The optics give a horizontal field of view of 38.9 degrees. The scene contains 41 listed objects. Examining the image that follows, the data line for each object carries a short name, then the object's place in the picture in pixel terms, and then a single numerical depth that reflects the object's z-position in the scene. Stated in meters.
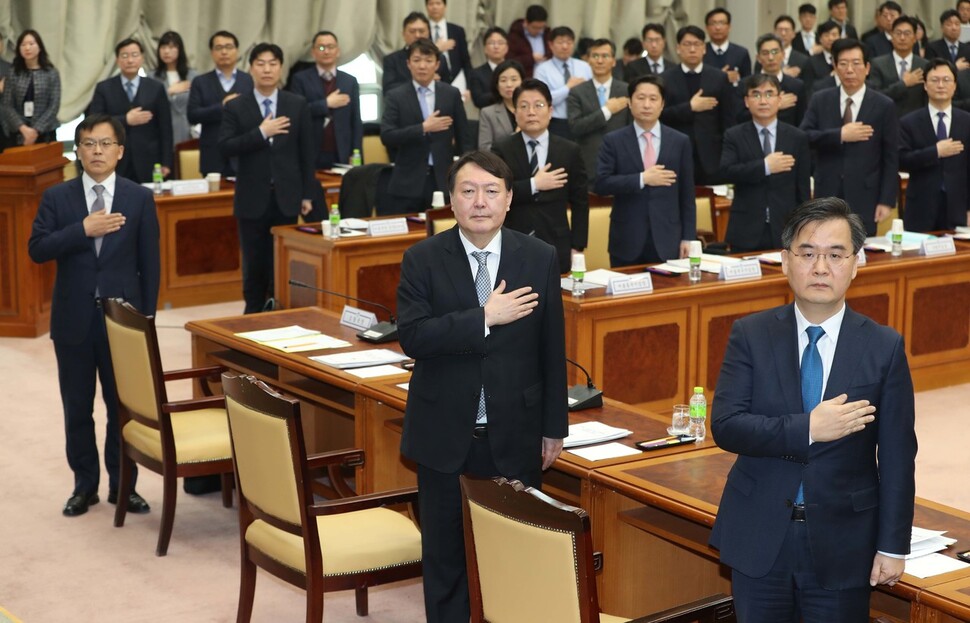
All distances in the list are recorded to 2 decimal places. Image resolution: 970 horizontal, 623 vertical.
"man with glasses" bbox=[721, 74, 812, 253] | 6.84
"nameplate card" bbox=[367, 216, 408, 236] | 7.11
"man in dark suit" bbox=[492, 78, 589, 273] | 6.39
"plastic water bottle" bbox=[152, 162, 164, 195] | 8.36
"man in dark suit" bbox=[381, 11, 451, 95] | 10.19
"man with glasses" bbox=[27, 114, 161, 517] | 4.93
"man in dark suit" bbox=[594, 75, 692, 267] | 6.57
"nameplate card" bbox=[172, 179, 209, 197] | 8.34
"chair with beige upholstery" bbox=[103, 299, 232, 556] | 4.59
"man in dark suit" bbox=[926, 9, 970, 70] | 12.59
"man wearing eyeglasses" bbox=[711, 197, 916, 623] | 2.73
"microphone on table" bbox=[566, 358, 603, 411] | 4.25
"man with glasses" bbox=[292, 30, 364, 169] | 9.66
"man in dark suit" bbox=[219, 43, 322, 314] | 7.47
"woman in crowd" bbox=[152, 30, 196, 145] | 10.17
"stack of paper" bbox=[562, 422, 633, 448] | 3.87
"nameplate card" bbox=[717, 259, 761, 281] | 6.14
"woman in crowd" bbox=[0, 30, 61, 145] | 9.38
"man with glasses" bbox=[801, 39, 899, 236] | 7.39
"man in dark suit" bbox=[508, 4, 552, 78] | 11.84
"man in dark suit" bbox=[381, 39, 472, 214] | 8.15
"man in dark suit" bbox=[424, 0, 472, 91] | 11.12
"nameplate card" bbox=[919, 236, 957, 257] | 6.79
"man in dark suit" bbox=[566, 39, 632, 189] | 9.49
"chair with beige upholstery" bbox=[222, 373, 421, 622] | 3.60
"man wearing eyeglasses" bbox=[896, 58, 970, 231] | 7.64
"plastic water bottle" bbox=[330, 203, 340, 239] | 7.01
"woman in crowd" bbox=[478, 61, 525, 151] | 8.30
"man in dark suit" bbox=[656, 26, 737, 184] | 10.08
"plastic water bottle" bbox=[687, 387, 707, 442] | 3.92
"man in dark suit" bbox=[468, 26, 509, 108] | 10.97
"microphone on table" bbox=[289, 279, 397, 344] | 5.06
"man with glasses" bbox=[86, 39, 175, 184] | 9.12
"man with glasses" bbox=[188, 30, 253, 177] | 9.27
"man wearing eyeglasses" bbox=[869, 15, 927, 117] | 11.36
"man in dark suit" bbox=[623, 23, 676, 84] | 11.20
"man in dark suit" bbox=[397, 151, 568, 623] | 3.44
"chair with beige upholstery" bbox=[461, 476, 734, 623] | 2.72
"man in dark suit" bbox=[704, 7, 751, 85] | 11.28
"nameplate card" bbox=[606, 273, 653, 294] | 5.75
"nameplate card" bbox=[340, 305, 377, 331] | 5.22
